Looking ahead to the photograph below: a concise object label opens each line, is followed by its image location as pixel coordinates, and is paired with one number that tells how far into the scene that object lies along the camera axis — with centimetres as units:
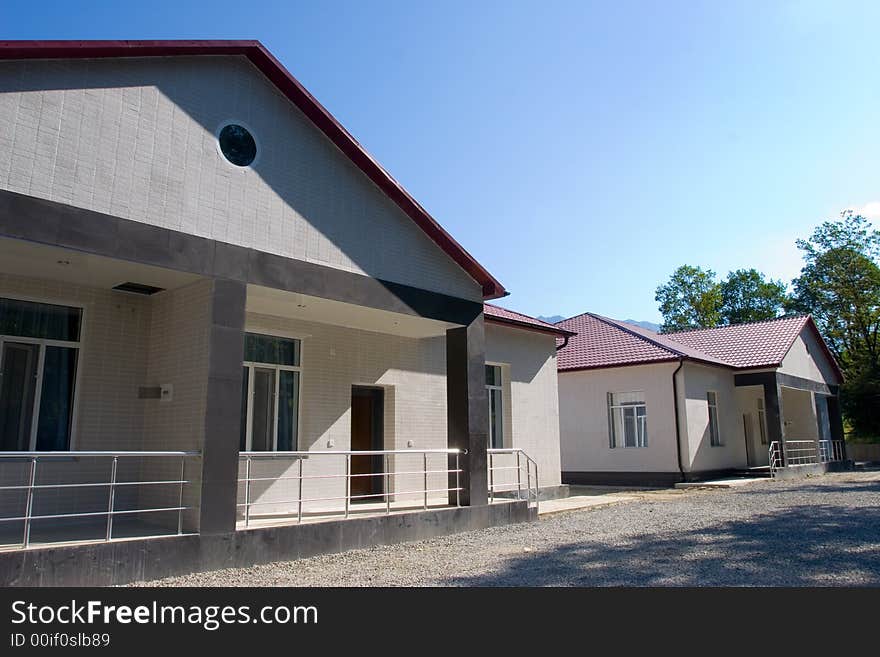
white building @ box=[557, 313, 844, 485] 2038
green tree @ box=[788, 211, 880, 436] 4138
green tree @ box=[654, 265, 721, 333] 5725
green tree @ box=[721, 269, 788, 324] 5572
